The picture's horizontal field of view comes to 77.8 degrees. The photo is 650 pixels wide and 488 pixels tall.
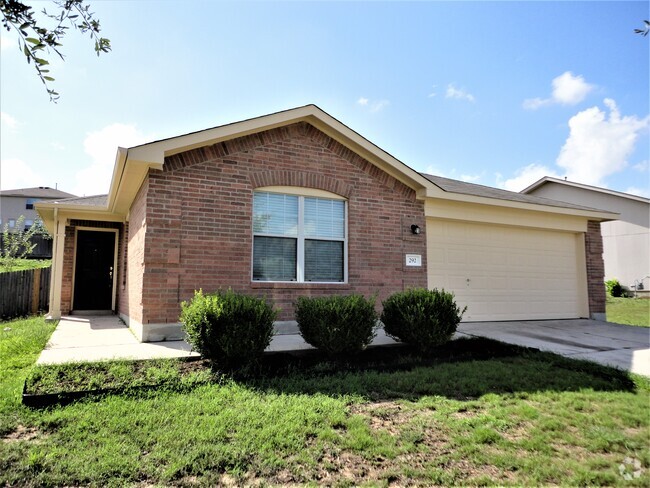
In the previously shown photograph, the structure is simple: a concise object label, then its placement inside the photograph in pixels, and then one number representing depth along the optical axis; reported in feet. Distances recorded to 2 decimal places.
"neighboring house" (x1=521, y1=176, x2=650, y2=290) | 67.65
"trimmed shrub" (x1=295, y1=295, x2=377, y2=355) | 19.62
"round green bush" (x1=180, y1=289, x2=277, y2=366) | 17.31
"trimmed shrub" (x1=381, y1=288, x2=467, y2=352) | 21.40
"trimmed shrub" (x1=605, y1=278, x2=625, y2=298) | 69.56
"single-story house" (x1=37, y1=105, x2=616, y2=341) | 23.75
